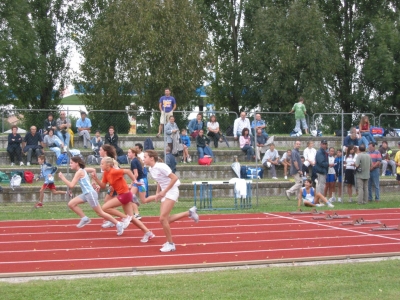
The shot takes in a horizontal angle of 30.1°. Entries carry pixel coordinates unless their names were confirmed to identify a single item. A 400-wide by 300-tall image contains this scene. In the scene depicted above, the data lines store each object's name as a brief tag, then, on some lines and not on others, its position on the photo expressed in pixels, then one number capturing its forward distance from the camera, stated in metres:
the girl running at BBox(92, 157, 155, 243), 14.73
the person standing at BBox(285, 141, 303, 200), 22.77
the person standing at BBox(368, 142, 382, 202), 22.59
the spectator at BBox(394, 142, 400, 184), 23.05
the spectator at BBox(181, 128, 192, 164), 26.03
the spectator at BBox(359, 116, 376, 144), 27.02
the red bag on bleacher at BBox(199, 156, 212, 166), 25.67
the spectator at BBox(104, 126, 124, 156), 25.14
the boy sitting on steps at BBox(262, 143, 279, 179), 25.75
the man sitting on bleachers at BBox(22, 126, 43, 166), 24.38
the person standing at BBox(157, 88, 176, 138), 26.19
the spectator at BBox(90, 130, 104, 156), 25.41
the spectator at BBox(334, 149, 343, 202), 22.73
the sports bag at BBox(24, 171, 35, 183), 22.30
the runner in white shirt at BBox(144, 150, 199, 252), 12.76
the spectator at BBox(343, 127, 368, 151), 24.58
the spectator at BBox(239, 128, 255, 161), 26.86
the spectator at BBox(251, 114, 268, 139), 27.64
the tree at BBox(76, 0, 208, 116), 36.69
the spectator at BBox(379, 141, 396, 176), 27.62
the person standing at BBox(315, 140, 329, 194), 22.48
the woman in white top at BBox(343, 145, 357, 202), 22.72
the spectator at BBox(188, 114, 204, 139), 27.36
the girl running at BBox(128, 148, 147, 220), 17.86
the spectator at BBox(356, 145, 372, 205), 21.92
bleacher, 21.59
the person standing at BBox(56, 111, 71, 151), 25.01
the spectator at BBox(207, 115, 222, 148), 27.92
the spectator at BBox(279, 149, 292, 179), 25.28
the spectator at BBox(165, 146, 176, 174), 22.50
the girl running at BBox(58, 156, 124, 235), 15.10
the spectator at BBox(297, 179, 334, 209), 21.22
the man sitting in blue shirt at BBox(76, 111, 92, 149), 26.25
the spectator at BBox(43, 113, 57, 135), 25.53
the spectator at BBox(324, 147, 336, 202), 22.81
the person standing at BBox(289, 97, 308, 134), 29.75
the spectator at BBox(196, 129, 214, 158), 25.98
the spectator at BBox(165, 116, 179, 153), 25.16
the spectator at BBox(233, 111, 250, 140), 27.56
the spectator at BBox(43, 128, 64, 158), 25.03
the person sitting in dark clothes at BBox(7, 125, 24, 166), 24.38
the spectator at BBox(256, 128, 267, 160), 26.77
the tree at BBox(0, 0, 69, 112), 38.12
